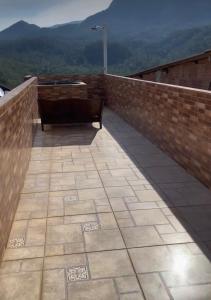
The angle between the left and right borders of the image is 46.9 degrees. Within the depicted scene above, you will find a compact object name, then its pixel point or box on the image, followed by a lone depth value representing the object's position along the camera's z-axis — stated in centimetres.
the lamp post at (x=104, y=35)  1129
